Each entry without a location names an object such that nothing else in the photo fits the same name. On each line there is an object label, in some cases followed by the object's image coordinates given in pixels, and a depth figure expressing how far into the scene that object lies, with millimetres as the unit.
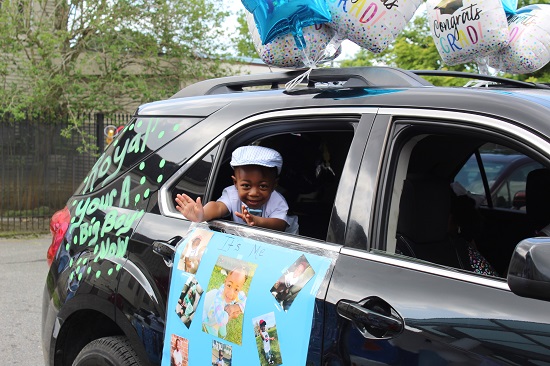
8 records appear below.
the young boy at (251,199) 2836
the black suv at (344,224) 1905
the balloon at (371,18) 2803
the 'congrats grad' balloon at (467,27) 3027
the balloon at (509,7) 3366
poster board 2234
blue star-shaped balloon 2787
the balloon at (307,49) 2939
